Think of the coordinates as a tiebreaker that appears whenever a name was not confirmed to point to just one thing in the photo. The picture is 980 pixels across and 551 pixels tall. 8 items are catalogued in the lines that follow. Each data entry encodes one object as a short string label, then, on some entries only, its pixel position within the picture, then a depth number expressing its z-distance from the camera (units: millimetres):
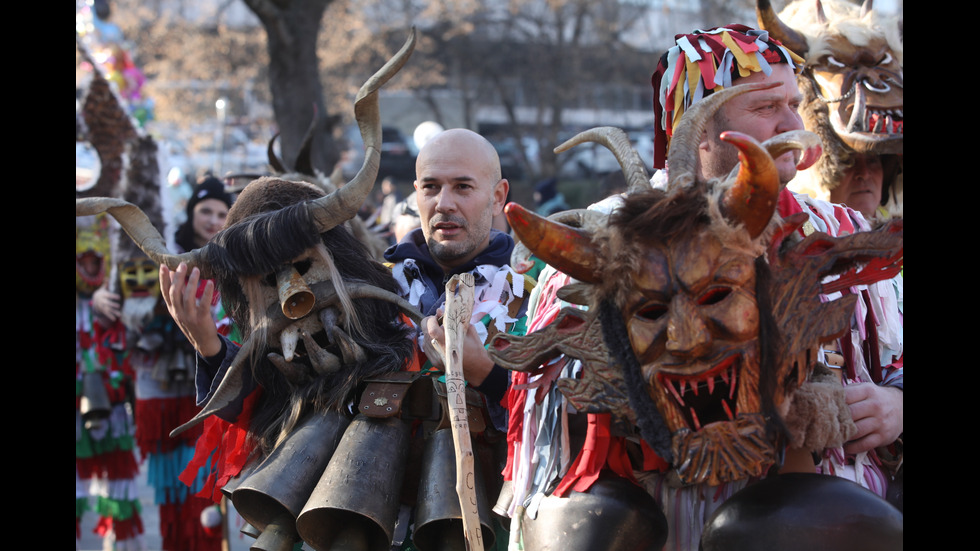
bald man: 3459
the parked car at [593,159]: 23844
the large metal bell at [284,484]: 2875
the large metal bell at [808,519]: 2023
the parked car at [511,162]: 23245
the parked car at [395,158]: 22781
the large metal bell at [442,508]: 2887
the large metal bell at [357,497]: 2824
